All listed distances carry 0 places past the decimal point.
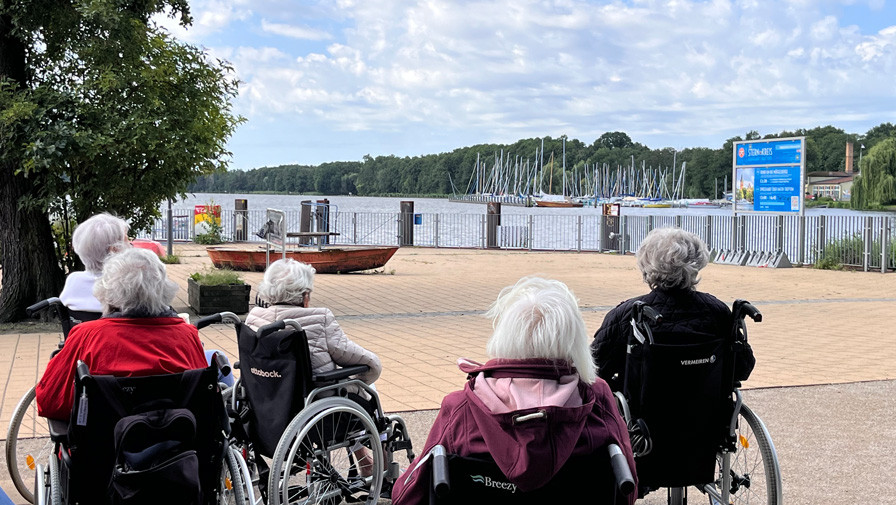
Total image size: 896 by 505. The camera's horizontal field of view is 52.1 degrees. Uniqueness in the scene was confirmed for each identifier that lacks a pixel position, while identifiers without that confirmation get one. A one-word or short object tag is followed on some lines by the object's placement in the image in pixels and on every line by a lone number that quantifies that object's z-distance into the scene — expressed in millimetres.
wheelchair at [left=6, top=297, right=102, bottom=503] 4068
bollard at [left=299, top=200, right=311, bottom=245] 30219
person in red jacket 3203
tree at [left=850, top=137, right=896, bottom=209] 45844
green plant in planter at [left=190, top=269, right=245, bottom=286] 11523
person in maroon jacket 2283
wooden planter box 11398
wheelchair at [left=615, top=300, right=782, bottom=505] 3580
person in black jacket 3717
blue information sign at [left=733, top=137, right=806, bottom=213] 23391
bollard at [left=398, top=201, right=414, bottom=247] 30375
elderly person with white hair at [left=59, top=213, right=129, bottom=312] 4371
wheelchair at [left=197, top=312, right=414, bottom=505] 3941
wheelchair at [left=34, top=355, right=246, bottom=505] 2916
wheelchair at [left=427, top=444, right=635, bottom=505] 2326
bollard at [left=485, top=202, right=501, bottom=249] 31672
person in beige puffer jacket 4238
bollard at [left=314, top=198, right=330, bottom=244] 29641
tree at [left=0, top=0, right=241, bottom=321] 9922
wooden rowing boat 18016
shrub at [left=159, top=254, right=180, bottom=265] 19594
